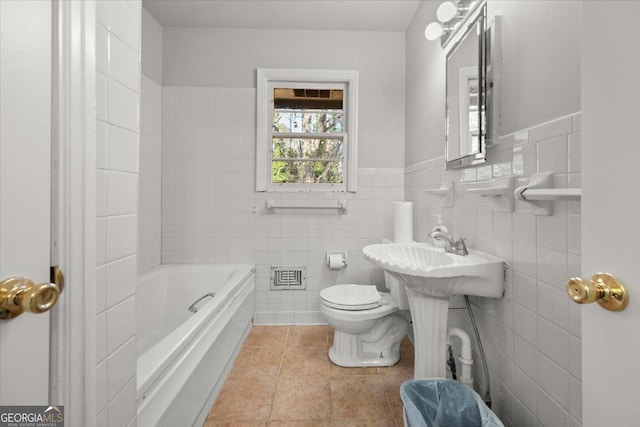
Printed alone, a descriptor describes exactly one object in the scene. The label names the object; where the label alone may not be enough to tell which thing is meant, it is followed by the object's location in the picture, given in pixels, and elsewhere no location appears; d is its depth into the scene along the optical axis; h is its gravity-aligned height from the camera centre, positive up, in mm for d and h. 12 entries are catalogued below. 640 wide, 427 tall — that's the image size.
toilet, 1643 -730
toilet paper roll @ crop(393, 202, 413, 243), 1950 -77
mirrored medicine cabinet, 1127 +566
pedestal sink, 1028 -284
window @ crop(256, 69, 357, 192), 2330 +667
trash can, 991 -742
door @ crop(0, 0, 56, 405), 447 +54
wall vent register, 2307 -578
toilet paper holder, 2209 -407
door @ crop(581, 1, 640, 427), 362 +20
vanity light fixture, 1290 +989
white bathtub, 924 -643
